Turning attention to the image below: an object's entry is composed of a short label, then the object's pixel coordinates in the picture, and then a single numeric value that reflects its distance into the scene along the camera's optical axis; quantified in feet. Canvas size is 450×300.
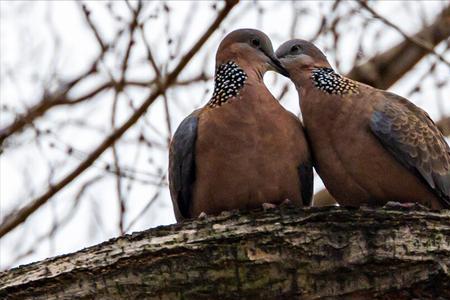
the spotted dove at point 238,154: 34.37
